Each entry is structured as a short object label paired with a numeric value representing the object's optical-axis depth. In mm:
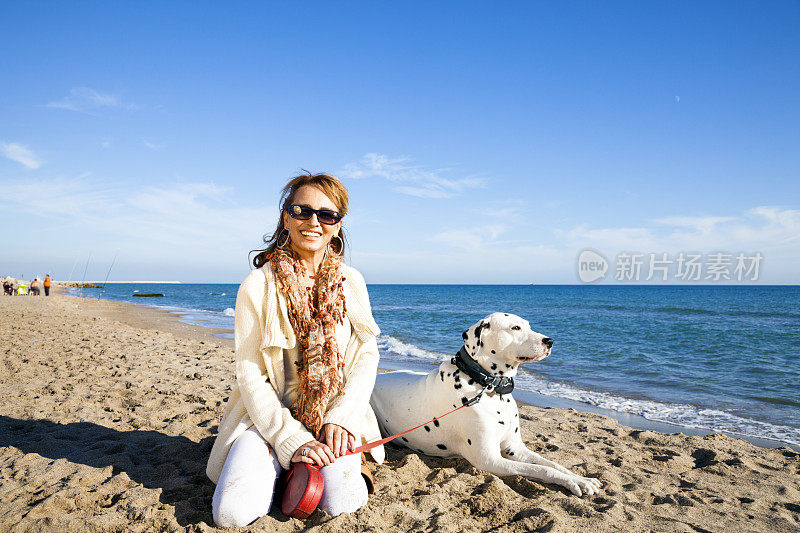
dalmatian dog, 3193
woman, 2613
